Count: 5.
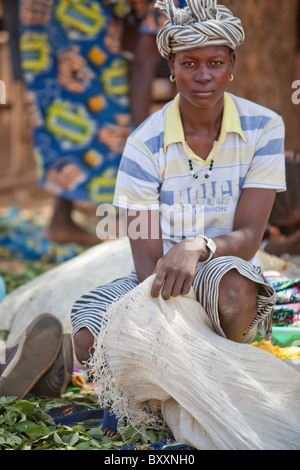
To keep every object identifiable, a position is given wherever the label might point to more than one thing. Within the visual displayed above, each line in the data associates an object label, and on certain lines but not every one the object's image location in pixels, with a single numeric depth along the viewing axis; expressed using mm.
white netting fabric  3932
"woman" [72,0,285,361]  4742
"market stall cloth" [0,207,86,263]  9867
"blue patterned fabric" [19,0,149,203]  9398
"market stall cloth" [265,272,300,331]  5527
